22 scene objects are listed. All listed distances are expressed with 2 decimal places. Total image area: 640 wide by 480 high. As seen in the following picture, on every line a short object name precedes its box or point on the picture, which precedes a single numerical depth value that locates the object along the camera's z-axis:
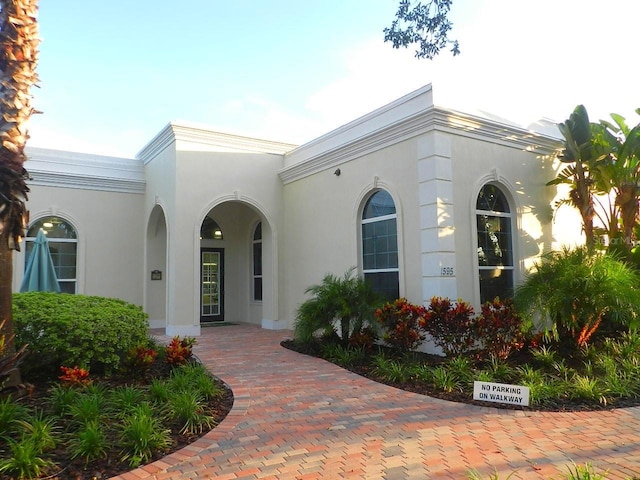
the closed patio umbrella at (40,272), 9.41
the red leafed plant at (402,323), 7.95
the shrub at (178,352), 7.11
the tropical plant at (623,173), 9.56
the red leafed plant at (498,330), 7.48
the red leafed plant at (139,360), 6.65
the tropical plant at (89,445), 4.12
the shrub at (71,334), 6.24
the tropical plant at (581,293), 7.39
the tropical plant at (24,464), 3.77
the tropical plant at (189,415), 4.84
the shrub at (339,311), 8.91
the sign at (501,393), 5.61
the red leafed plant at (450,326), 7.54
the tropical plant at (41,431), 4.21
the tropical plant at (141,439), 4.16
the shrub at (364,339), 8.69
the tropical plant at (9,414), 4.39
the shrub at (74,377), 5.79
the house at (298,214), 9.07
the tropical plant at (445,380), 6.38
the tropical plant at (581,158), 9.84
